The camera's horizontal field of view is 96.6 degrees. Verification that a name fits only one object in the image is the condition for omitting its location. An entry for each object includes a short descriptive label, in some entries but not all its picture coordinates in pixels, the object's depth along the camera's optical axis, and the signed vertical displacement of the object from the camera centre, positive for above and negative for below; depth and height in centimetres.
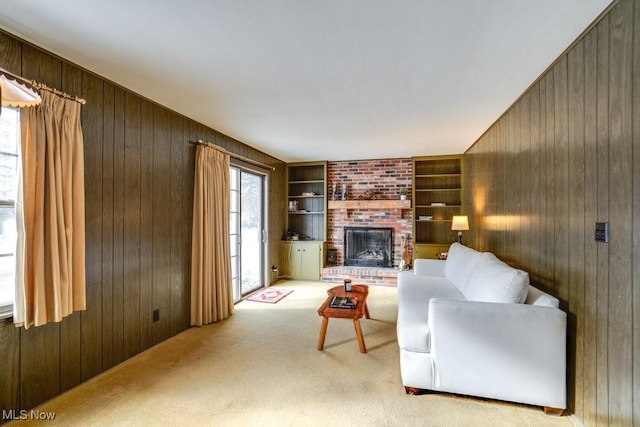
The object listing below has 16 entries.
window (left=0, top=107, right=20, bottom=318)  182 +8
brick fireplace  545 -2
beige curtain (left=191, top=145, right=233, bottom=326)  327 -36
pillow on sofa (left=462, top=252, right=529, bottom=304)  201 -56
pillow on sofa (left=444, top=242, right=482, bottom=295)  290 -62
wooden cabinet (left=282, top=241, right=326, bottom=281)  557 -95
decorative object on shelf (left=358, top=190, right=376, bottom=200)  562 +32
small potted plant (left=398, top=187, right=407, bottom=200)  535 +34
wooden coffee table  259 -94
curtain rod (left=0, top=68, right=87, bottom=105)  175 +83
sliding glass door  431 -31
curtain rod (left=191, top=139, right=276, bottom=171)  338 +82
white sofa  182 -91
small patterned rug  430 -134
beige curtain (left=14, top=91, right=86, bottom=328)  179 -2
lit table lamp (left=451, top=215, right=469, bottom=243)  439 -19
